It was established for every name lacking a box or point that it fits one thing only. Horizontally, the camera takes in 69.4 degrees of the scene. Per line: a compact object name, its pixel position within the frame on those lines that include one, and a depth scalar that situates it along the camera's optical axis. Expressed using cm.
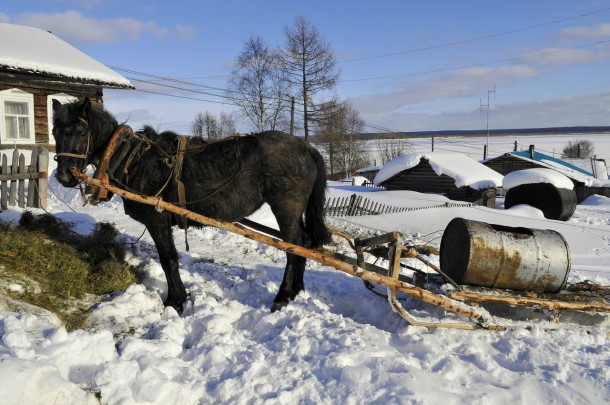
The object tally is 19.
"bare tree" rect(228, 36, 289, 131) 3203
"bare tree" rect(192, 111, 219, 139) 6639
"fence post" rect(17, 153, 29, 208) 773
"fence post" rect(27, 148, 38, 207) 790
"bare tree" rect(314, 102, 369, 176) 3431
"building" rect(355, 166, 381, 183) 4662
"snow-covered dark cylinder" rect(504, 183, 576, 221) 1992
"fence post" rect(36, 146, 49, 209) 789
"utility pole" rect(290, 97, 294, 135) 3303
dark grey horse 433
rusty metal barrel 423
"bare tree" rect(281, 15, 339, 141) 3228
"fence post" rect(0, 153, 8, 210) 740
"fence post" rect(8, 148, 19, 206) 762
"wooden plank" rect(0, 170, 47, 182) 749
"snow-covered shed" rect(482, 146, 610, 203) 3097
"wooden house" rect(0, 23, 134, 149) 1324
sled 389
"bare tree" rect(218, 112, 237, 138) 5260
